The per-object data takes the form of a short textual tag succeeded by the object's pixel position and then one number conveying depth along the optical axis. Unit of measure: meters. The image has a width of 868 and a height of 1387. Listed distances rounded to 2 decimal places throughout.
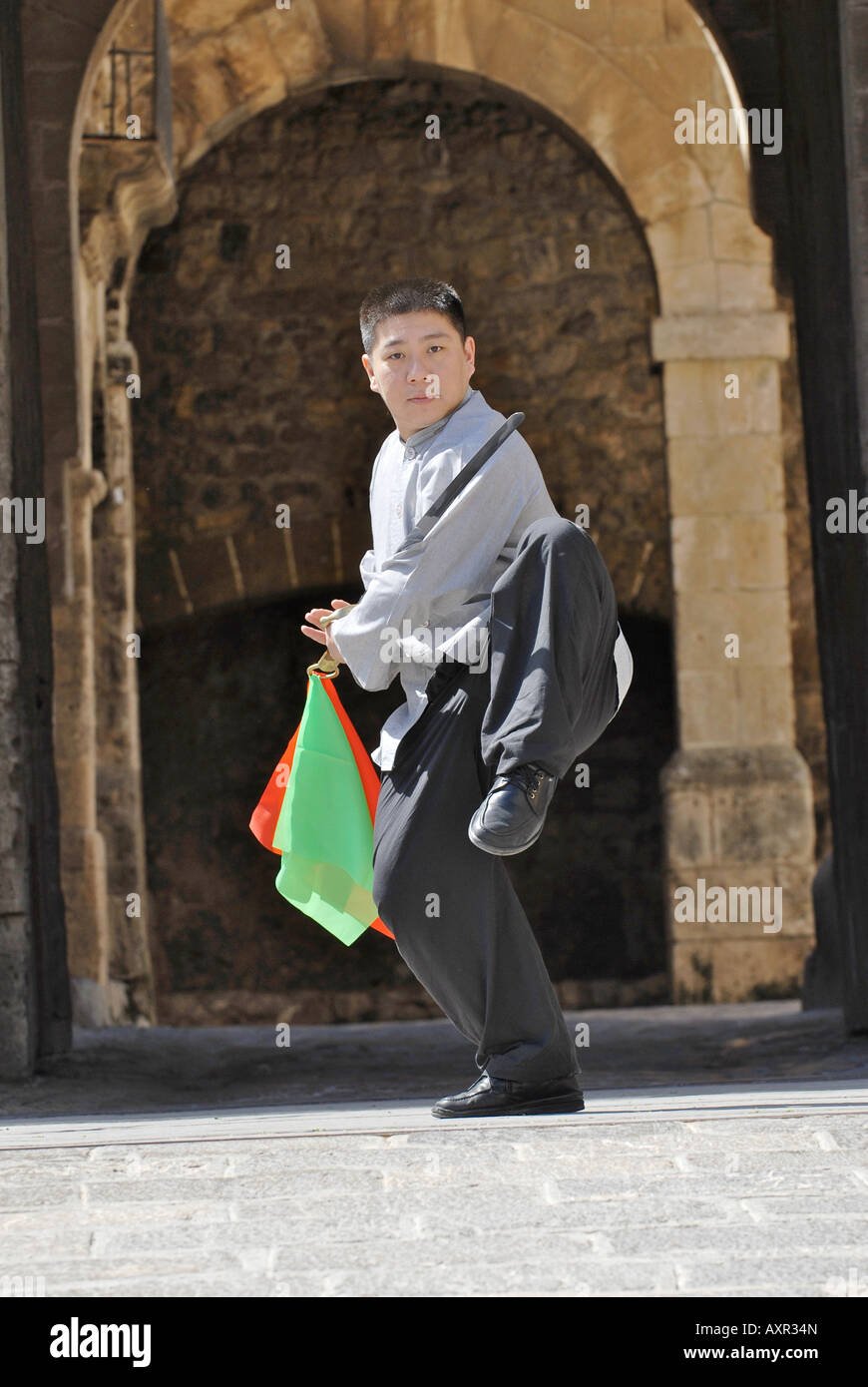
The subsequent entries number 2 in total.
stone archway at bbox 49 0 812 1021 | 20.81
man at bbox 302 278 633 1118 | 6.08
